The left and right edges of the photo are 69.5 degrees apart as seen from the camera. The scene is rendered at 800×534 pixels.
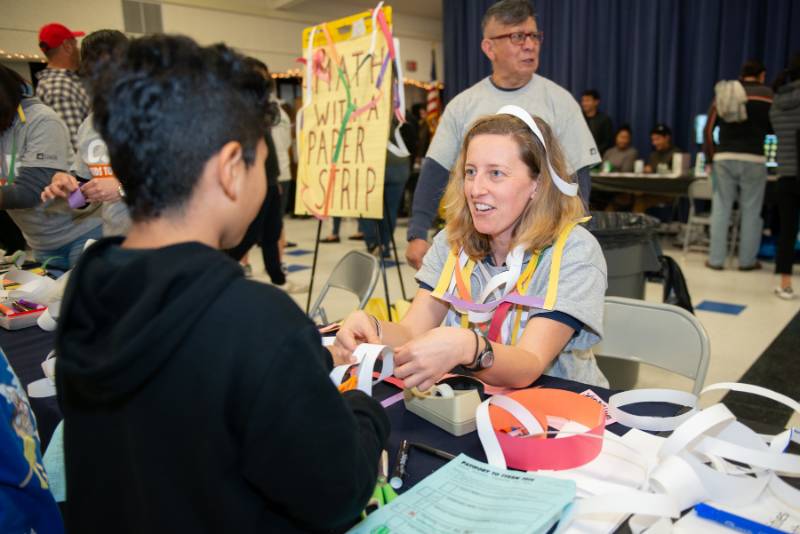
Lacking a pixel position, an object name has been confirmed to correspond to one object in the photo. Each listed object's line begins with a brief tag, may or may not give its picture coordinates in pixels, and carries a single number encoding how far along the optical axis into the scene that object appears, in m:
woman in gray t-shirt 1.36
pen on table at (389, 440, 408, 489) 0.90
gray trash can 2.46
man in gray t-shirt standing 2.27
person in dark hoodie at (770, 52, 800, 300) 4.36
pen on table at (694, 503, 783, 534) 0.75
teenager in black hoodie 0.57
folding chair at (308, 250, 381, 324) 2.35
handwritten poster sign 2.64
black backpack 2.50
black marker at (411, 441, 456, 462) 0.97
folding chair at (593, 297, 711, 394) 1.50
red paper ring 0.92
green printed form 0.76
